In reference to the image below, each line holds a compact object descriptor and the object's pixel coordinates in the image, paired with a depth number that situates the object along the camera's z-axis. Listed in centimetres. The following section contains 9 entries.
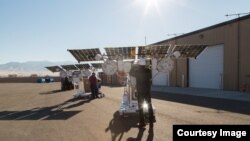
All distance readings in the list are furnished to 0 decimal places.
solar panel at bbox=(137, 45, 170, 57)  783
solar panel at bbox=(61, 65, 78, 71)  1799
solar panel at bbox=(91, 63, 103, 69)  1678
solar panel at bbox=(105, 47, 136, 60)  795
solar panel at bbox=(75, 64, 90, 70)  1786
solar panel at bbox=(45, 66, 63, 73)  1809
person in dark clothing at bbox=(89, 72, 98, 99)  1184
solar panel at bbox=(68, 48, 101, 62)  840
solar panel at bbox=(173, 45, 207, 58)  822
